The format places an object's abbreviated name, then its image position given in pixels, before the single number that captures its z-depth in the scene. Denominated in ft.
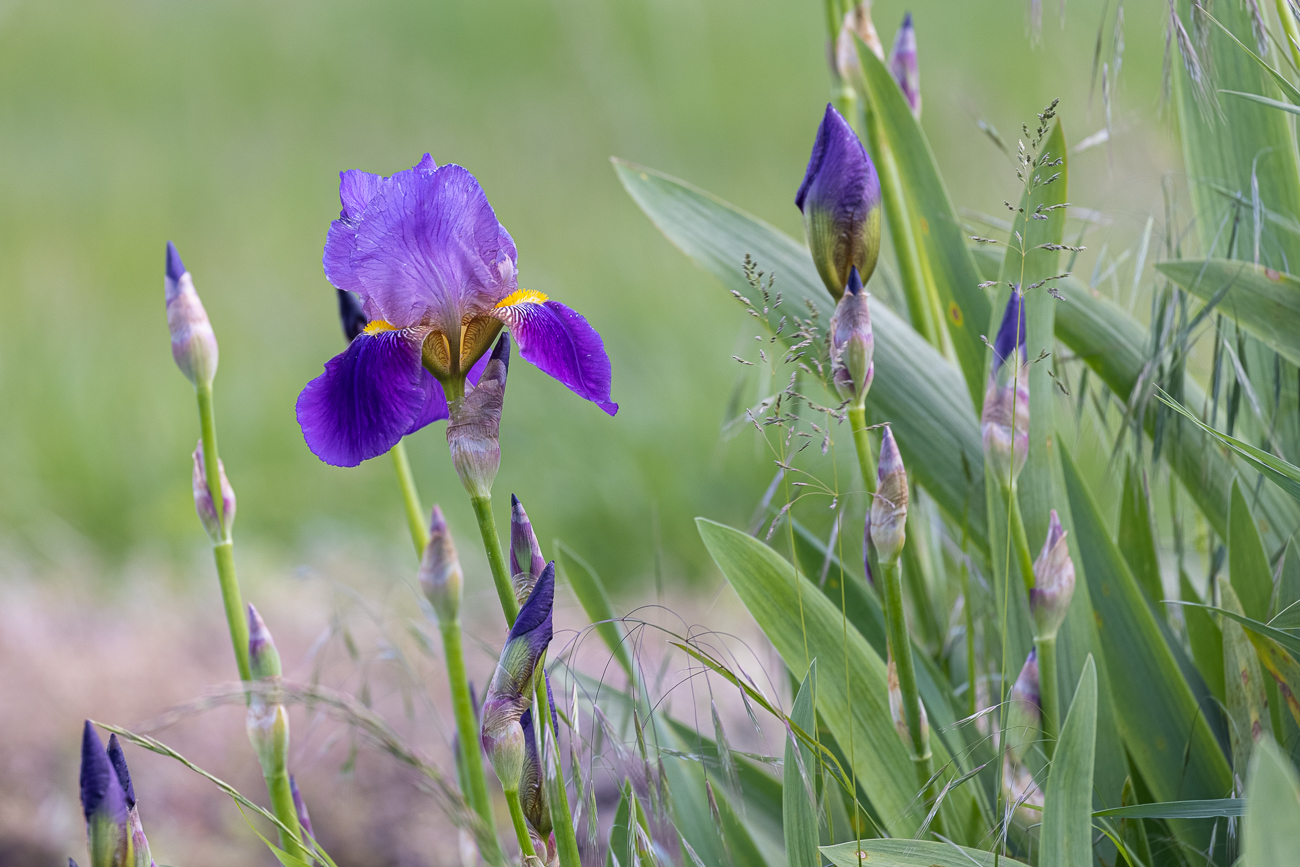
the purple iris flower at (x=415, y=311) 8.16
